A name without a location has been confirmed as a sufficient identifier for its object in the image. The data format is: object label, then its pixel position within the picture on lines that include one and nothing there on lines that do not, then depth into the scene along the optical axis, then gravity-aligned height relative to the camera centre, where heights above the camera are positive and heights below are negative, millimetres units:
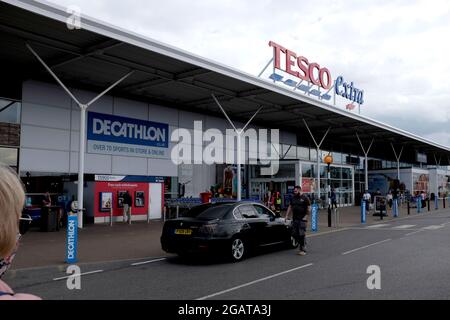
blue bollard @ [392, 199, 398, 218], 25991 -1136
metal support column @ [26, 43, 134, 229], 18172 +982
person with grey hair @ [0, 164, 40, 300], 1477 -80
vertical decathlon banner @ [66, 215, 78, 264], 10031 -1165
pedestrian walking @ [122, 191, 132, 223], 21559 -674
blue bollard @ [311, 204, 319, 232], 17719 -1198
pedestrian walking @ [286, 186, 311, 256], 11461 -700
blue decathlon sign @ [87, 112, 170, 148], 23328 +3536
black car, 9727 -954
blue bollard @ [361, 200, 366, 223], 21750 -1104
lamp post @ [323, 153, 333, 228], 19756 +1511
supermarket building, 16797 +5073
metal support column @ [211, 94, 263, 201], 24391 +746
